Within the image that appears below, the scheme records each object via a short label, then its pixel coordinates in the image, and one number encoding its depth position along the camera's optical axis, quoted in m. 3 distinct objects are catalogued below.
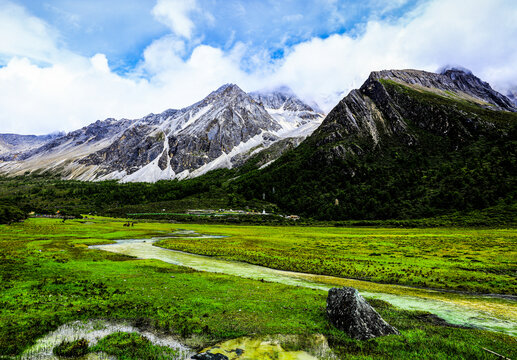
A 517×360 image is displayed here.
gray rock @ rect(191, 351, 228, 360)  13.35
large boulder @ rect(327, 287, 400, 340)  16.22
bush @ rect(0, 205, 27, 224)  93.38
